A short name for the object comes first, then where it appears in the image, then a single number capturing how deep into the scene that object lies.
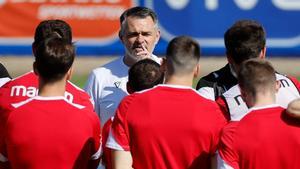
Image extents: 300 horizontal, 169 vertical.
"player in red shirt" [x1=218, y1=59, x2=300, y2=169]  11.03
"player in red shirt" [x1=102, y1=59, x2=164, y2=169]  12.37
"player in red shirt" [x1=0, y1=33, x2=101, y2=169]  11.72
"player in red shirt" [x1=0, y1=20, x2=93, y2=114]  12.98
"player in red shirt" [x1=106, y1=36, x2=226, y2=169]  11.58
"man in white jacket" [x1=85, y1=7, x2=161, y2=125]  14.86
